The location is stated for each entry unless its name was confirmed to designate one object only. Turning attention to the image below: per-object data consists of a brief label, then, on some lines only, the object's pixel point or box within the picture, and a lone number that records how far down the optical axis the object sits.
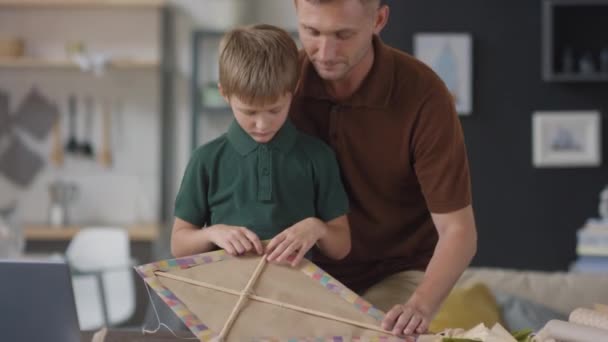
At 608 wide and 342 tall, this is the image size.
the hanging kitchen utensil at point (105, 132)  6.59
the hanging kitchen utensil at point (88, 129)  6.59
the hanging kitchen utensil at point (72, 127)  6.60
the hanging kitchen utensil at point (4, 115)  6.67
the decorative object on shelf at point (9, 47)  6.35
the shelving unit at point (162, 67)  6.42
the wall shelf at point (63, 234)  6.04
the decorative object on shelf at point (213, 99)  6.29
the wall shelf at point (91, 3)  6.27
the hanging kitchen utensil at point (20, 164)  6.66
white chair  5.35
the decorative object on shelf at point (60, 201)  6.30
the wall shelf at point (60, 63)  6.32
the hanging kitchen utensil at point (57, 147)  6.63
